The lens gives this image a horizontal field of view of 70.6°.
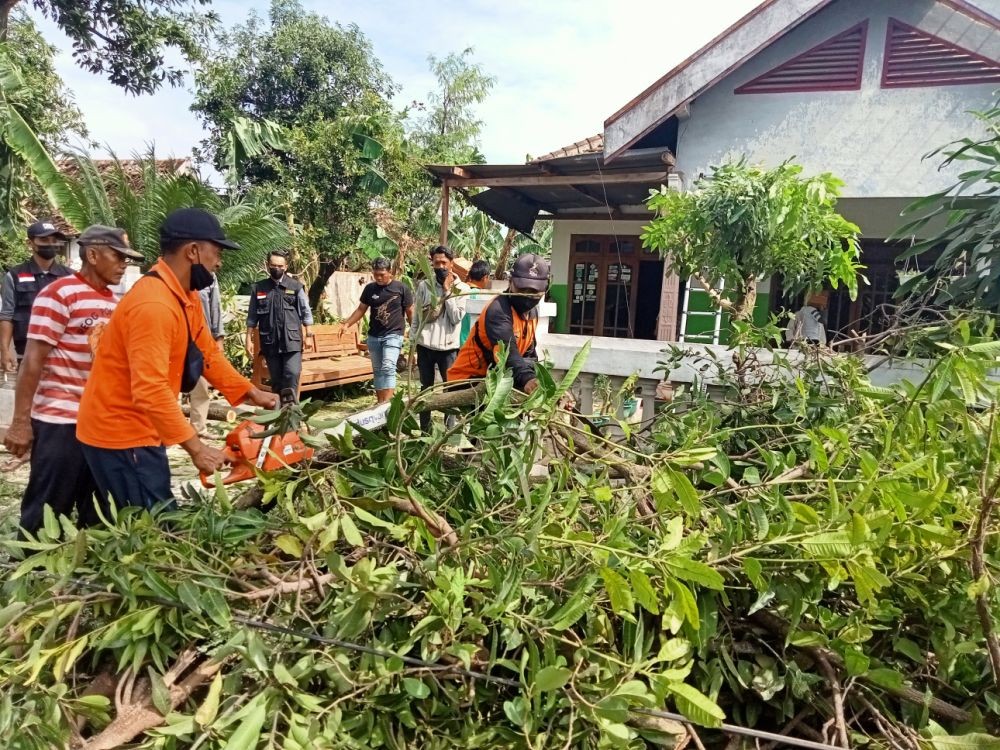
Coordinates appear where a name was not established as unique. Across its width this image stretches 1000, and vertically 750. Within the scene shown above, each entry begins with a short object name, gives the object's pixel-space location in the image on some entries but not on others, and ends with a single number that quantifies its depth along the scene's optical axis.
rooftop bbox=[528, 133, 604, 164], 10.45
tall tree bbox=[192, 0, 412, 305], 14.58
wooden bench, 8.30
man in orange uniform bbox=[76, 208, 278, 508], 2.44
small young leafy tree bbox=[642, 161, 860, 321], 5.23
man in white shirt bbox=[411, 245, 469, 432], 6.35
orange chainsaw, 2.19
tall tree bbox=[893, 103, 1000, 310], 3.72
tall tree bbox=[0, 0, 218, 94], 12.56
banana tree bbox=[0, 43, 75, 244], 9.02
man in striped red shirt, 2.94
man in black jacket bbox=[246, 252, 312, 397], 6.44
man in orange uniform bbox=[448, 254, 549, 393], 3.32
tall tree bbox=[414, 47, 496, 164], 22.64
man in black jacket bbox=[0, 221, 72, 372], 4.71
